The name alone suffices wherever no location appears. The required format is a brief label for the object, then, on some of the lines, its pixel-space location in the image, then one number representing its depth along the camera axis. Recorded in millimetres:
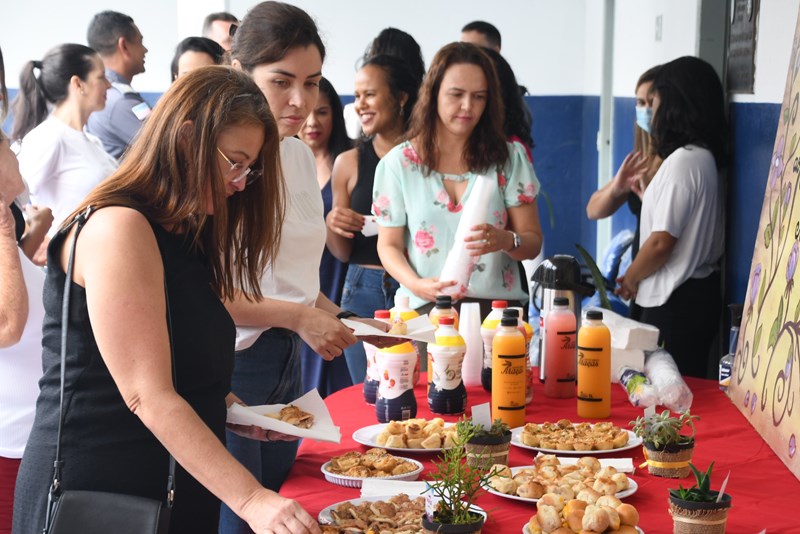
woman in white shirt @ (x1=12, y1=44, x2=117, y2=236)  4332
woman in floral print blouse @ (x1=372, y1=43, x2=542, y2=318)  3143
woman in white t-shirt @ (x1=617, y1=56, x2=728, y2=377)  3596
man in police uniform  5215
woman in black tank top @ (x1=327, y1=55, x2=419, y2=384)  3539
